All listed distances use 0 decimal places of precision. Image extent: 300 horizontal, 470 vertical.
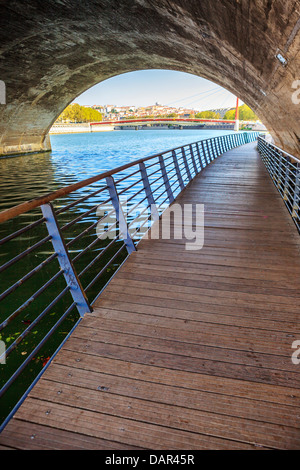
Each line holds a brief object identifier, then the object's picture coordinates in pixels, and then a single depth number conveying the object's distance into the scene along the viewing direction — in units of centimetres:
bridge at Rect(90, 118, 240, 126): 8962
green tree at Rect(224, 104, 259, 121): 13075
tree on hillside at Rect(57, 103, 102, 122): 11012
